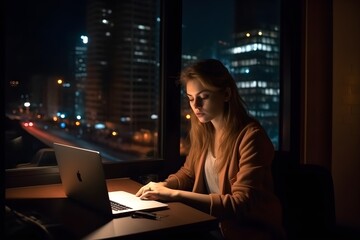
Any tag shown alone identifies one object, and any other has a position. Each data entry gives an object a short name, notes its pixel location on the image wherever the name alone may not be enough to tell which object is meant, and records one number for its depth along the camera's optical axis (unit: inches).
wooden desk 43.8
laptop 49.6
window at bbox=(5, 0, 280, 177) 74.5
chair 60.6
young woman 57.6
